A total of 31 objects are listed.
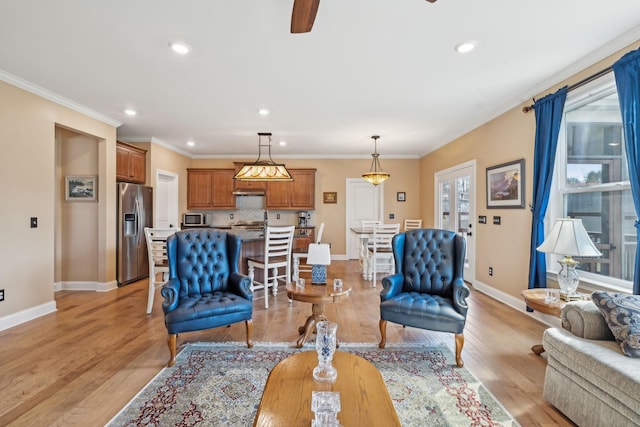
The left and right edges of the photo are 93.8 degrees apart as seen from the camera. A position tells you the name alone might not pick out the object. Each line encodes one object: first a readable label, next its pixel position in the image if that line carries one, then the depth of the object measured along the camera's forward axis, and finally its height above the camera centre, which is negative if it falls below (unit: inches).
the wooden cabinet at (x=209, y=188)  285.6 +25.8
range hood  283.6 +22.6
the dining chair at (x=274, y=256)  152.4 -22.5
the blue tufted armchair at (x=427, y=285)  98.7 -26.9
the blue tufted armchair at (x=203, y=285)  98.9 -26.7
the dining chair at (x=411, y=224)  263.4 -9.0
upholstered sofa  59.6 -35.1
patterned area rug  71.6 -48.3
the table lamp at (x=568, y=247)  91.7 -10.6
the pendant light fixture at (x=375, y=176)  231.2 +29.7
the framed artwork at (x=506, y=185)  147.4 +15.0
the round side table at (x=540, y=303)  91.5 -28.6
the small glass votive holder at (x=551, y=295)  97.9 -27.8
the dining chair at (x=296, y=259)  173.2 -26.6
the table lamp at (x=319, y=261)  110.5 -17.1
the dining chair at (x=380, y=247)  195.3 -22.9
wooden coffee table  49.4 -33.7
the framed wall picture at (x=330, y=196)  296.5 +18.2
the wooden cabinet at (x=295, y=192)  284.7 +21.6
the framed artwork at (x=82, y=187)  182.7 +17.5
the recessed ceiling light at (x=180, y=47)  101.2 +57.9
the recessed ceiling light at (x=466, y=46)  100.9 +57.7
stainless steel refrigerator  190.9 -10.5
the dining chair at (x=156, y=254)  139.8 -18.6
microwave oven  273.7 -3.7
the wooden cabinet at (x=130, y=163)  196.1 +36.2
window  104.7 +12.4
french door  195.6 +8.0
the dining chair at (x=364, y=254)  215.6 -29.4
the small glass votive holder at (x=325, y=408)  46.4 -31.9
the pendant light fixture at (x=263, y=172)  206.5 +29.6
